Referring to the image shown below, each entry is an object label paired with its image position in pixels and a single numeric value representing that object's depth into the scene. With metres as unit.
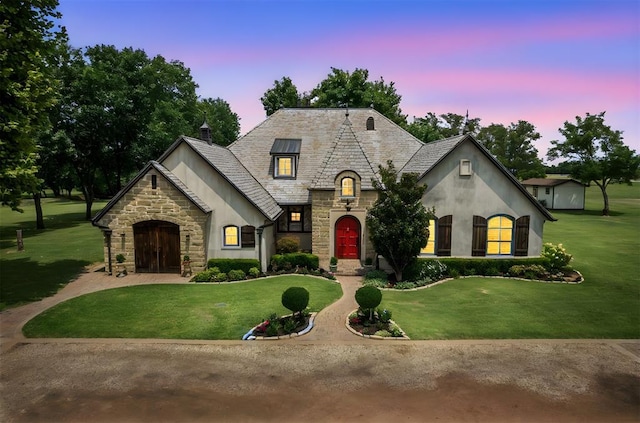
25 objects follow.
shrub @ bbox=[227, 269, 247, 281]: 22.83
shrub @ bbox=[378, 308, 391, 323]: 15.34
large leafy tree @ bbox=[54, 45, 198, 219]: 41.44
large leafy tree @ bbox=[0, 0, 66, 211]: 16.78
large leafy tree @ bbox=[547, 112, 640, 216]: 55.44
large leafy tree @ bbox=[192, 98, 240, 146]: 57.04
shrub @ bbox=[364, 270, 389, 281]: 22.87
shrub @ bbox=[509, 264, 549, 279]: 23.23
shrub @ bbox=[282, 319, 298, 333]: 14.73
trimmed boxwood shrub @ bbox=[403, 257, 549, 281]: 23.84
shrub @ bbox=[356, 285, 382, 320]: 15.18
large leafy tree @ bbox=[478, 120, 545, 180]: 98.06
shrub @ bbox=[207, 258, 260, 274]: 23.48
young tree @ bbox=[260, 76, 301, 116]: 52.58
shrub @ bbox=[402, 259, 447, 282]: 22.59
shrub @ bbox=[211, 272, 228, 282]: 22.58
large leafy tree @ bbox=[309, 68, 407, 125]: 45.56
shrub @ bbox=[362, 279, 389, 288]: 21.65
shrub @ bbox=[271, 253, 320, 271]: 24.52
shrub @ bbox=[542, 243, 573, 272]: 23.88
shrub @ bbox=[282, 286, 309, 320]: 15.04
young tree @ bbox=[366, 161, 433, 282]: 21.33
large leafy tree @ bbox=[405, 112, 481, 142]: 45.06
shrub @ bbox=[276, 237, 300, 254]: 25.20
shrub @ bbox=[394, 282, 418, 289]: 21.30
